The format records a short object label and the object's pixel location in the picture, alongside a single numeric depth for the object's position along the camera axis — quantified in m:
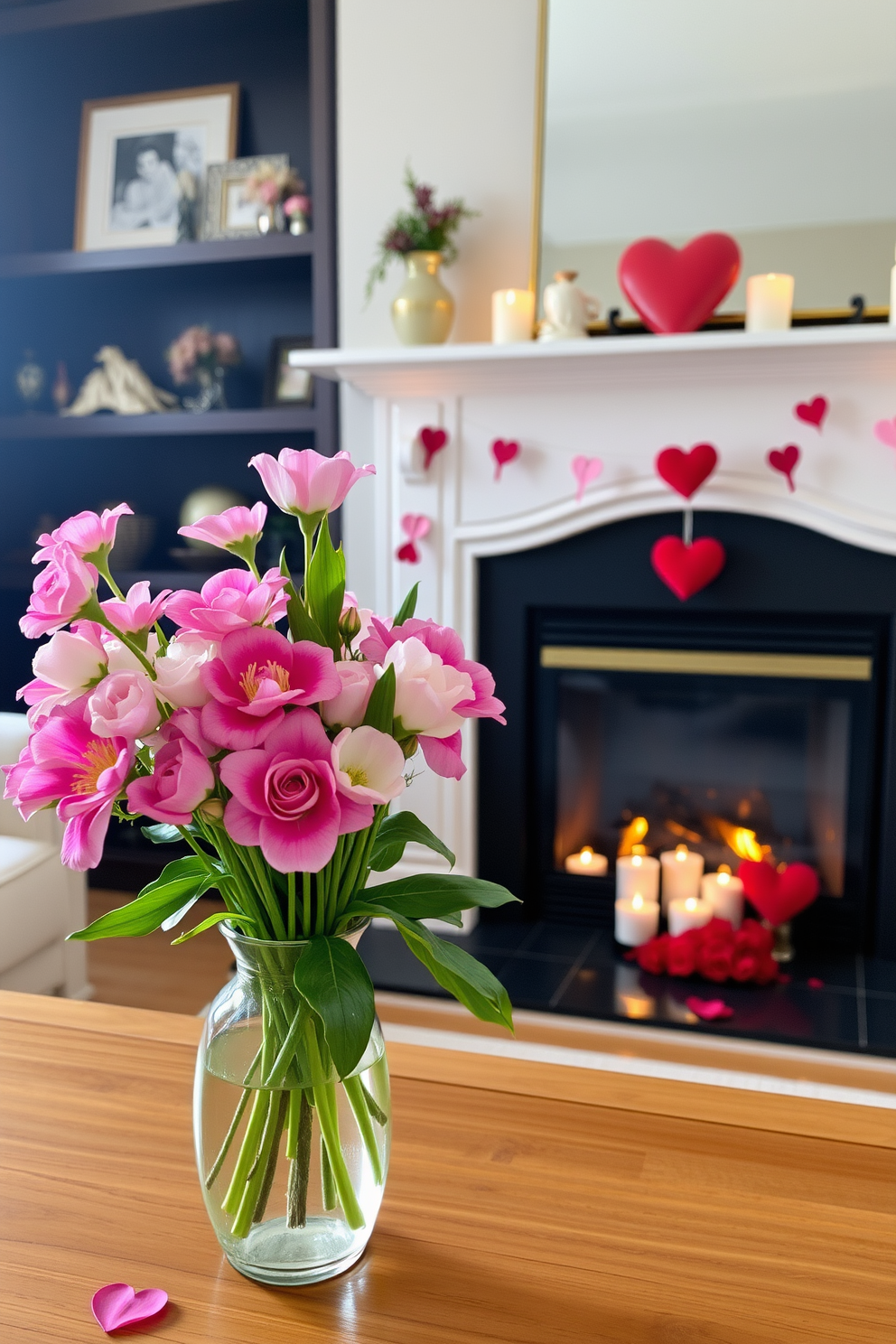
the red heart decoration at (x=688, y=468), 2.42
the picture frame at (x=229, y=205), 3.00
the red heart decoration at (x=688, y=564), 2.47
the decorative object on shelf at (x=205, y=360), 3.10
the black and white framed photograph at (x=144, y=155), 3.09
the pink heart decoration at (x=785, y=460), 2.40
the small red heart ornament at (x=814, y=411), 2.37
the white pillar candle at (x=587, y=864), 2.78
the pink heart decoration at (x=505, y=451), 2.59
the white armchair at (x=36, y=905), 1.98
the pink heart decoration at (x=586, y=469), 2.55
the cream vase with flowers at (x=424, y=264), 2.57
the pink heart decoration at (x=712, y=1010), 2.27
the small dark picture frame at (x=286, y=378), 3.10
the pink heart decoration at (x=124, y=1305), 0.70
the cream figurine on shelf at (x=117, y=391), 3.12
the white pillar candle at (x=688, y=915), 2.54
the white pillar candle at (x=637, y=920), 2.58
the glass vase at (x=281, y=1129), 0.67
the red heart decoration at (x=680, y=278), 2.39
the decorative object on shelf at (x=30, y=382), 3.29
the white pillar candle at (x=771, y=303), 2.34
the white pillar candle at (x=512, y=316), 2.51
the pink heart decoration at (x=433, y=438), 2.64
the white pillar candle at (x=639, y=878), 2.62
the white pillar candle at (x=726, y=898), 2.56
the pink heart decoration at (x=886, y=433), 2.35
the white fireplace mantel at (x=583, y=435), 2.39
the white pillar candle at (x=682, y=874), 2.62
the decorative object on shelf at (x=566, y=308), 2.50
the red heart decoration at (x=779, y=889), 2.50
